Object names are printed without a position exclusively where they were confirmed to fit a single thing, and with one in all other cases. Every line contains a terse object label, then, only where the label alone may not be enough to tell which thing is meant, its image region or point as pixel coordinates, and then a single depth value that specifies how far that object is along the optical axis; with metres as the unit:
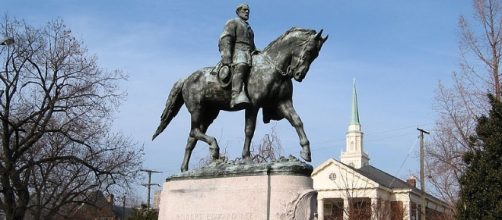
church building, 48.19
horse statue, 10.20
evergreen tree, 15.62
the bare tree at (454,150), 23.27
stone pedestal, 9.36
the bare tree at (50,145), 25.70
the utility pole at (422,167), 31.95
